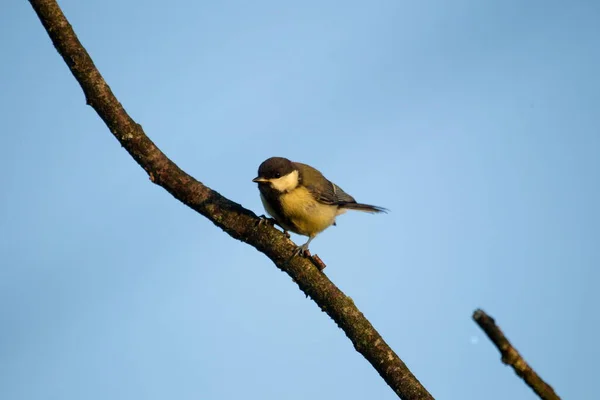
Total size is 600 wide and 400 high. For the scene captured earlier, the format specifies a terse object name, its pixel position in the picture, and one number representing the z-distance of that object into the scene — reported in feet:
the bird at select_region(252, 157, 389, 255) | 40.73
